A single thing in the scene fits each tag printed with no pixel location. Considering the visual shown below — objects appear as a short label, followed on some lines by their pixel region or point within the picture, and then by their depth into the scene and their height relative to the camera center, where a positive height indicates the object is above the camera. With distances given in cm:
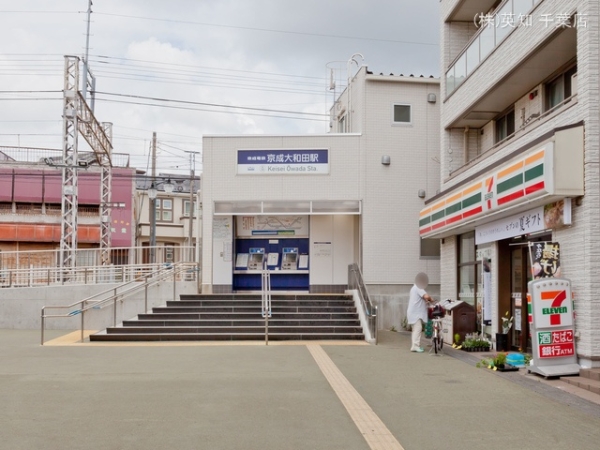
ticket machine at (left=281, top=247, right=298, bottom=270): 2430 +21
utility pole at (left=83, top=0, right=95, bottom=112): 3602 +1018
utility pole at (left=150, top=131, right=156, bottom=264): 2786 +253
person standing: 1578 -99
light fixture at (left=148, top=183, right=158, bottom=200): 3550 +344
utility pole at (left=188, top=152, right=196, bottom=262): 2528 +164
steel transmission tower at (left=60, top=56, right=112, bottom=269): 2836 +526
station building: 2273 +260
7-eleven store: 1200 +94
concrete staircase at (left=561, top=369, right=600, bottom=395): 1051 -166
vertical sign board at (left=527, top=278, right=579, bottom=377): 1166 -94
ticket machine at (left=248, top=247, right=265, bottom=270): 2417 +26
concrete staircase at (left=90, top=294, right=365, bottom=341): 1834 -144
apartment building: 1195 +200
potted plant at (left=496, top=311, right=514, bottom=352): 1550 -142
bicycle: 1513 -118
